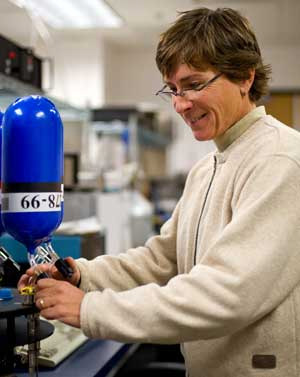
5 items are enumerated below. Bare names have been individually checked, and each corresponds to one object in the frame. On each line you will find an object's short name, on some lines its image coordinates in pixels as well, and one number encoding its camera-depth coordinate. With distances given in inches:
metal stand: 40.9
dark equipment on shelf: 81.7
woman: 39.0
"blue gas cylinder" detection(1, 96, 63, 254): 42.5
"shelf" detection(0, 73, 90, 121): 83.7
